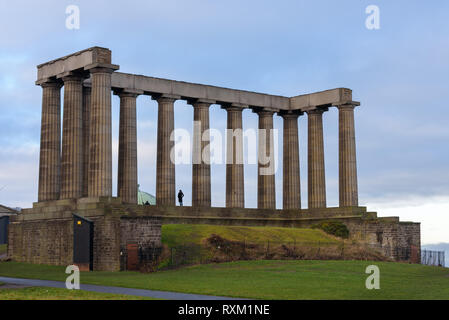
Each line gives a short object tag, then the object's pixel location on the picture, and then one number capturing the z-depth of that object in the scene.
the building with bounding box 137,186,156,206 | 104.56
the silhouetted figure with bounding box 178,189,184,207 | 81.50
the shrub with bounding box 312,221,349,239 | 76.50
